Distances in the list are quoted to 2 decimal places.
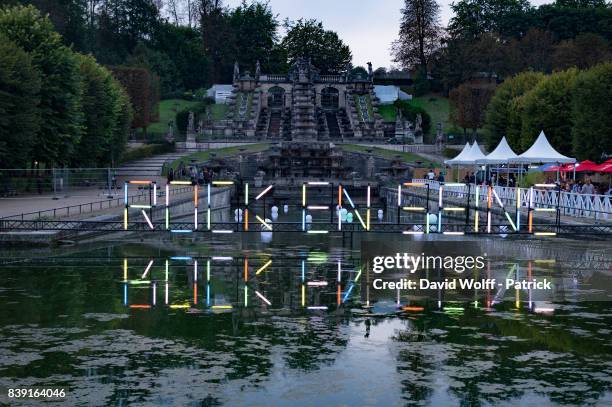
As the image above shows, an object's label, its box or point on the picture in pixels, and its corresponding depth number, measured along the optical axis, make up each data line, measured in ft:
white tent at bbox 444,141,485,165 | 199.00
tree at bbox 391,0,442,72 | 495.82
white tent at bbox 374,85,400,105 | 463.83
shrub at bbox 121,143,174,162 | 297.33
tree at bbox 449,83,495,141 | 358.02
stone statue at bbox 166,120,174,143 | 347.38
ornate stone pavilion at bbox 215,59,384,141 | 376.89
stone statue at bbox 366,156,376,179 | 307.82
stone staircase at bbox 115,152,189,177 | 268.41
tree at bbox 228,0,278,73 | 494.59
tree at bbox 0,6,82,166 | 206.27
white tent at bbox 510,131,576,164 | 163.43
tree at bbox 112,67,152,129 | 359.66
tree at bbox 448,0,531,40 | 493.77
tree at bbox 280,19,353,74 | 497.46
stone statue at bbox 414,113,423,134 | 365.73
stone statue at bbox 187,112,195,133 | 345.51
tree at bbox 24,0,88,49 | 390.62
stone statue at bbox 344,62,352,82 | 435.90
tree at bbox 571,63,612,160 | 193.67
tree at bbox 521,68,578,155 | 230.23
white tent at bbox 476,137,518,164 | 175.07
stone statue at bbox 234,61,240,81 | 441.31
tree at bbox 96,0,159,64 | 485.97
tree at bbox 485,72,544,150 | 269.64
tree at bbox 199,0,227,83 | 492.54
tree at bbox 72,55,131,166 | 245.45
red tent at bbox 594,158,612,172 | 149.66
